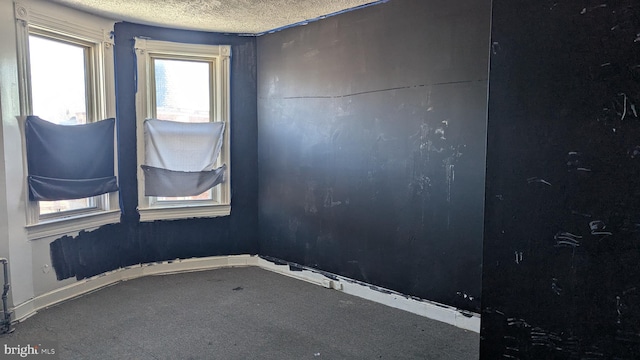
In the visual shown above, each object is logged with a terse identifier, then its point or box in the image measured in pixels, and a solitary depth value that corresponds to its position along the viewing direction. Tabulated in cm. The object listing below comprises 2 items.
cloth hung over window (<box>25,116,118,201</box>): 332
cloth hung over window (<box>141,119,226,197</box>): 430
